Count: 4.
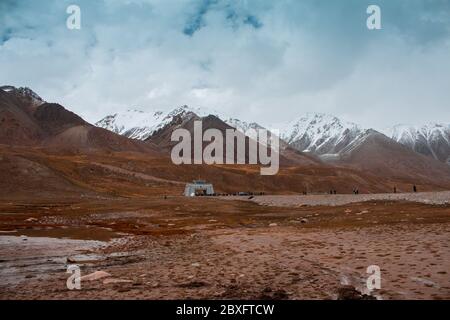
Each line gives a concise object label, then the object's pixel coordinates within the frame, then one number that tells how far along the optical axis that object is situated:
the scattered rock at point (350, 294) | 13.97
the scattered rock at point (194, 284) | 16.61
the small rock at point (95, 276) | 18.31
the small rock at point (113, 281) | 17.56
